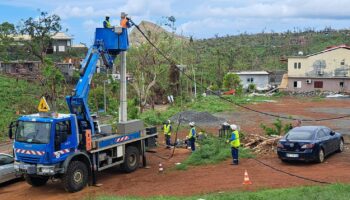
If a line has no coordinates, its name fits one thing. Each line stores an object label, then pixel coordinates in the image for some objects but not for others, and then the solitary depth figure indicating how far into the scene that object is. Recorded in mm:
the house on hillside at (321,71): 59469
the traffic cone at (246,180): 14875
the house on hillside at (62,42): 79900
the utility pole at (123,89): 18500
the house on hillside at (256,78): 68812
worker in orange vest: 17953
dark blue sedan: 17688
